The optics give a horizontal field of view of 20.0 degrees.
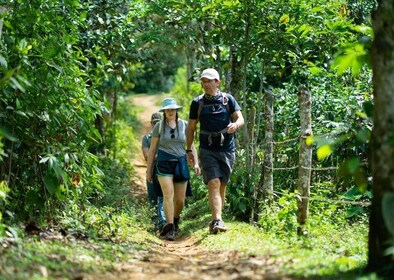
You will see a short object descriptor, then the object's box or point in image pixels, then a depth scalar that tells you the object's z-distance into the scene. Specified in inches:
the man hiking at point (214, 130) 547.9
